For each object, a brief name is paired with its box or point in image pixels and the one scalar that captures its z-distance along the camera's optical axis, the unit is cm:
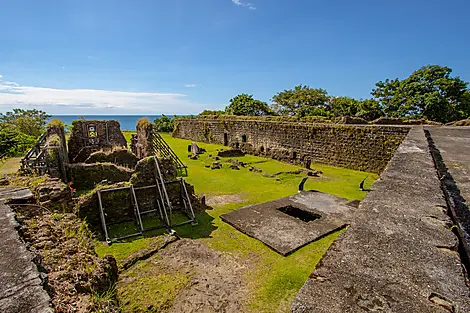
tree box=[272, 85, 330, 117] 3092
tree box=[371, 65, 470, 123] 1948
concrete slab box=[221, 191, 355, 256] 614
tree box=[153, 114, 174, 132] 3881
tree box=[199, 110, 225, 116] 3158
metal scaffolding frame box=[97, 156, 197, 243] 641
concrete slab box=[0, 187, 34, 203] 329
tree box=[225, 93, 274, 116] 3509
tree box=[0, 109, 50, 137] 1646
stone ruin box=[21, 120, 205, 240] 681
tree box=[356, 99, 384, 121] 2220
